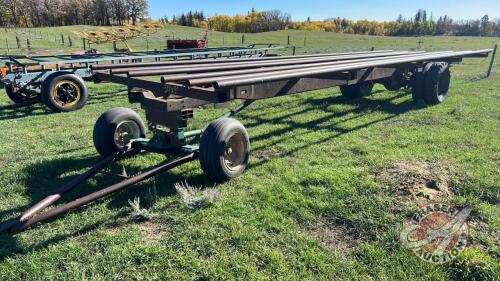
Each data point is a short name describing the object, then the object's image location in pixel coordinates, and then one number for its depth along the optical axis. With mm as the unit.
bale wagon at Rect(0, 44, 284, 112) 7945
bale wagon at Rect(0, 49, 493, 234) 3605
